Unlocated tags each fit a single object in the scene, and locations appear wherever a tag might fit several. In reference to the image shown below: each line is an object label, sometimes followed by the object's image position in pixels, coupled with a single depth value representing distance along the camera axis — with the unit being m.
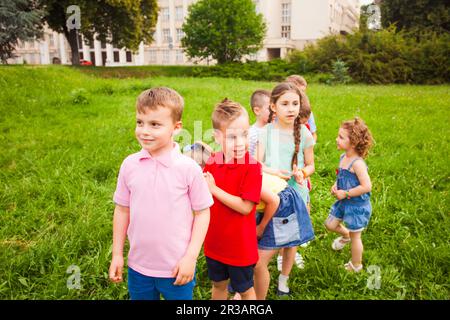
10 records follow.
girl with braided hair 2.38
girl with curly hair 2.78
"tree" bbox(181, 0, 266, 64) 30.55
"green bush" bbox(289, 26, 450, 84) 19.66
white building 50.66
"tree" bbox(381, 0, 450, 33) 25.84
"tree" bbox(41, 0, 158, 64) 24.42
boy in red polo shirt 2.00
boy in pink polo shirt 1.79
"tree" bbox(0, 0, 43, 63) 10.24
